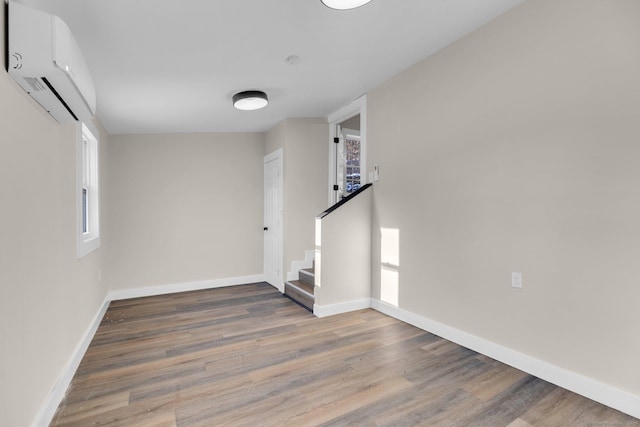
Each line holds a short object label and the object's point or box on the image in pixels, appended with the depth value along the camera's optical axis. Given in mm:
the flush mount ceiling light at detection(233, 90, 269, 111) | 3291
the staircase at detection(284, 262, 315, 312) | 3805
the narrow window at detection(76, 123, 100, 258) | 3350
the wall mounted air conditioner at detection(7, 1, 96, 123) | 1472
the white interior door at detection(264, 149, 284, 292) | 4672
